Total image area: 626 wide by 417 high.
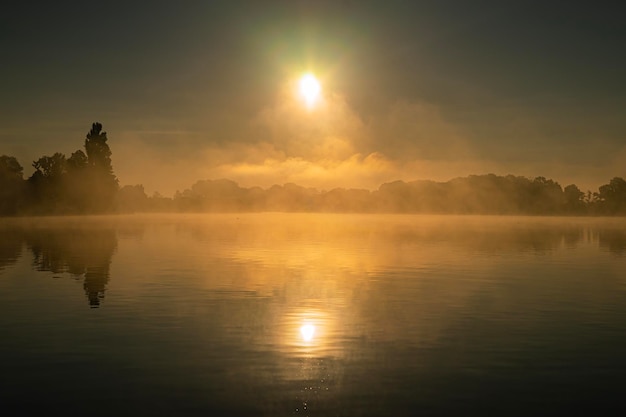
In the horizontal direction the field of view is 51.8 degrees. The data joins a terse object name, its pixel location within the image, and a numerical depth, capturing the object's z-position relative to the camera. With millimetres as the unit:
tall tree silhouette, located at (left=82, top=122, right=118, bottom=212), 191875
